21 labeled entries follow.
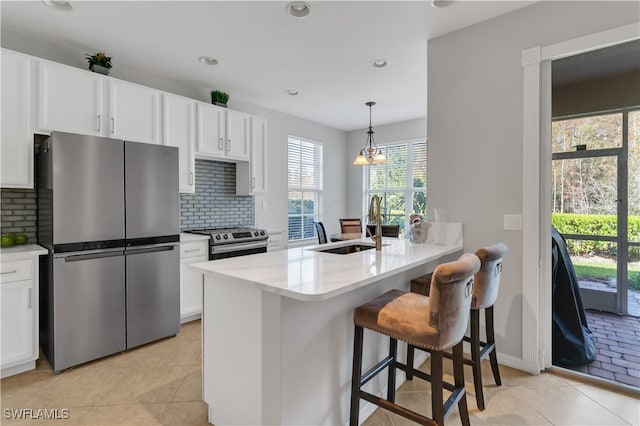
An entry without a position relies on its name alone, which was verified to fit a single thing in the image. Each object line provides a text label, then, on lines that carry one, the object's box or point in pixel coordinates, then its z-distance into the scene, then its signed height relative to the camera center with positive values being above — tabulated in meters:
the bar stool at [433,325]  1.42 -0.55
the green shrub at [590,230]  2.95 -0.19
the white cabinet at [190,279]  3.35 -0.74
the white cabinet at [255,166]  4.29 +0.59
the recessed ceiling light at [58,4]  2.32 +1.53
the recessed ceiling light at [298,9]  2.38 +1.53
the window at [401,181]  5.74 +0.53
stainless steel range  3.56 -0.37
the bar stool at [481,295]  1.90 -0.52
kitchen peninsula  1.47 -0.64
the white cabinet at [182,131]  3.38 +0.86
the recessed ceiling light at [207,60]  3.25 +1.55
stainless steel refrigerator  2.46 -0.29
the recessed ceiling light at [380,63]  3.31 +1.55
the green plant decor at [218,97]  3.93 +1.39
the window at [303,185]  5.53 +0.44
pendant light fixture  4.62 +0.74
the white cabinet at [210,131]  3.68 +0.94
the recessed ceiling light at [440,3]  2.33 +1.52
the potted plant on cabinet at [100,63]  2.94 +1.36
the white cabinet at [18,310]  2.31 -0.75
